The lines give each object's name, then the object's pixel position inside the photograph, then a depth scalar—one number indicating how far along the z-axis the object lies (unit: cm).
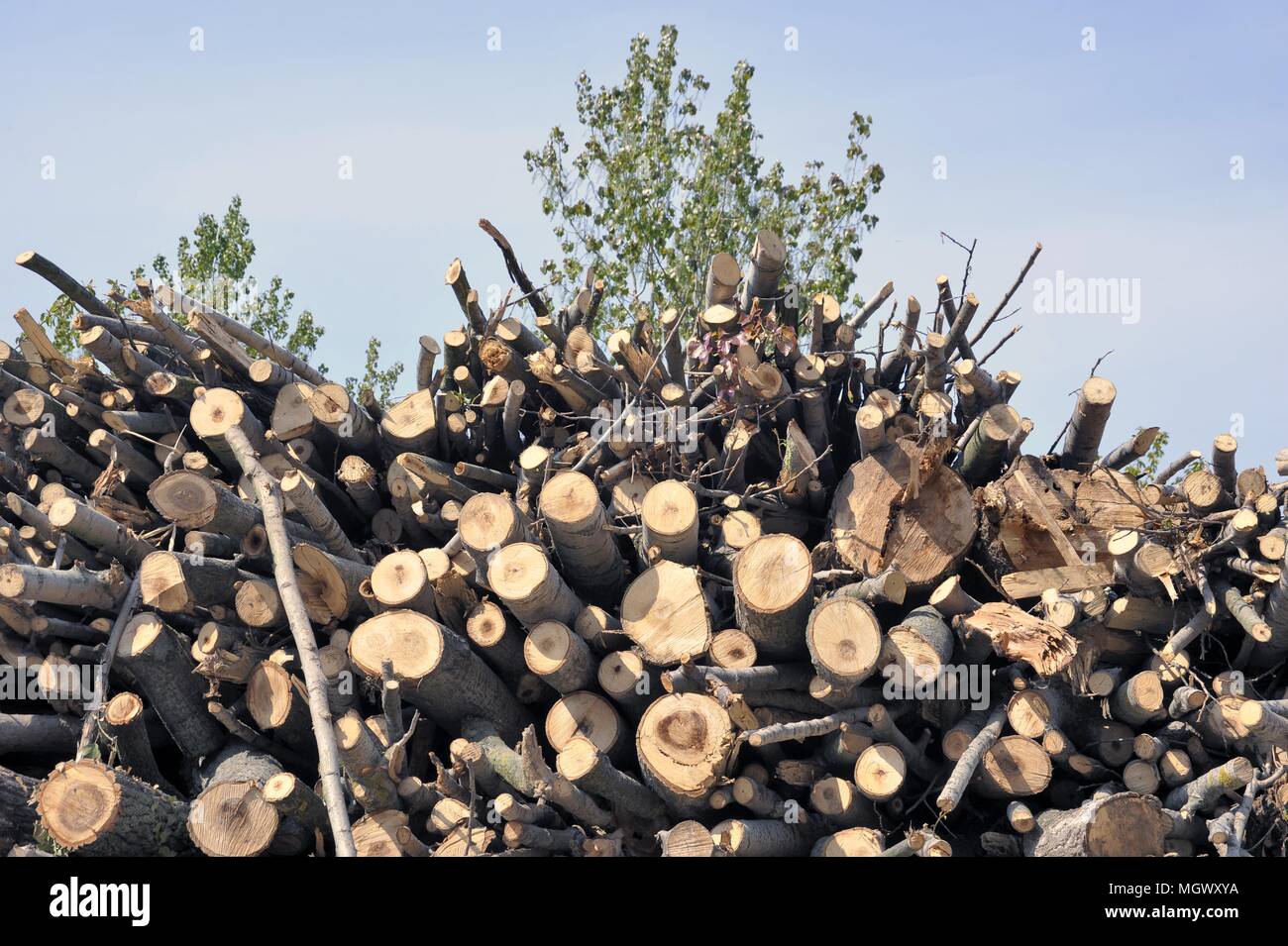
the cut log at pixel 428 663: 479
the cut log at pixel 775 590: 466
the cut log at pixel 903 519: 534
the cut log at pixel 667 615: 482
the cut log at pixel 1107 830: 443
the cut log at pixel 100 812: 441
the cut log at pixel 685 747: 449
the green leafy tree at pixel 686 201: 1603
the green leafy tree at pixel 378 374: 1998
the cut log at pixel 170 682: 501
